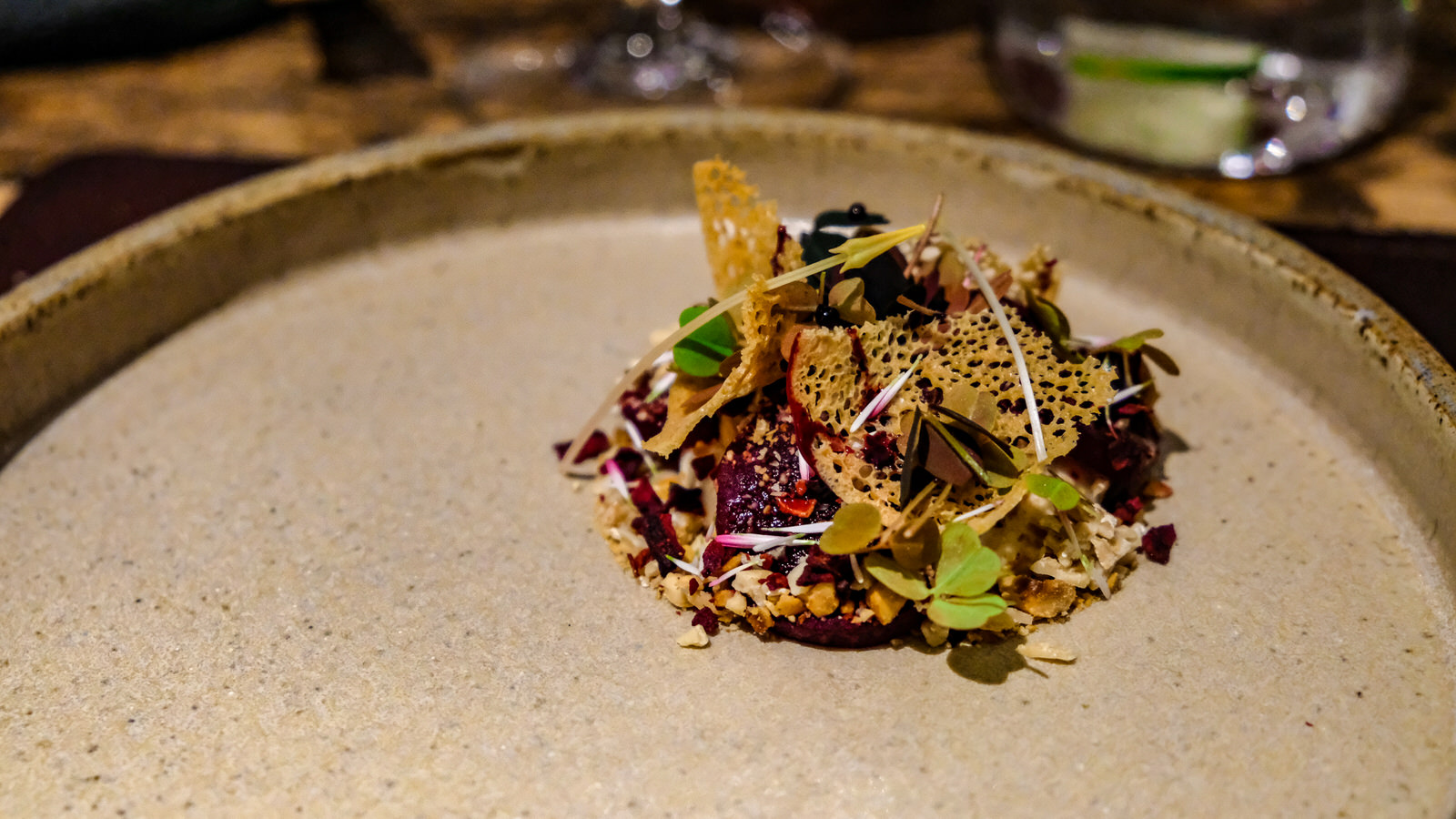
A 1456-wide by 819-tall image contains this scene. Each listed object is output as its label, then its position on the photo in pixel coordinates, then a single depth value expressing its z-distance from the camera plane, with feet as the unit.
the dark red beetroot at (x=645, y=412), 0.97
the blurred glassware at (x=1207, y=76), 1.26
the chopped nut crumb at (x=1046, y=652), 0.86
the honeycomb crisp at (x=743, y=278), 0.91
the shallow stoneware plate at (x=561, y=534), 0.80
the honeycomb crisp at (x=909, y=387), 0.89
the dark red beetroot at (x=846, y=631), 0.87
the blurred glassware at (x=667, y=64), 1.41
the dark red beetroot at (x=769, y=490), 0.90
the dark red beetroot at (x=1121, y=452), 0.92
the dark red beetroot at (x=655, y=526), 0.93
